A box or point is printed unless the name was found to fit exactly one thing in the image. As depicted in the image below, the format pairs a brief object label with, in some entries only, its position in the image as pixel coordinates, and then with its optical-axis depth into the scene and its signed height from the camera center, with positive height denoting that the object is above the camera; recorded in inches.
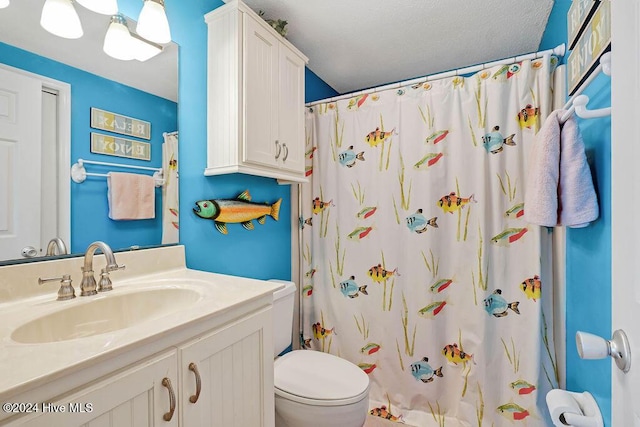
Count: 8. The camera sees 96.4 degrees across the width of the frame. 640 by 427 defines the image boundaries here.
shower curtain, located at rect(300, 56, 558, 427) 57.4 -7.9
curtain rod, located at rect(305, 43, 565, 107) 53.7 +31.5
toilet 46.8 -30.1
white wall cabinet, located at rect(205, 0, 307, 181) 51.1 +23.2
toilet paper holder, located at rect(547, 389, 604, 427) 29.5 -21.4
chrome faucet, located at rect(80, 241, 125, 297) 35.3 -7.0
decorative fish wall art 54.1 +1.3
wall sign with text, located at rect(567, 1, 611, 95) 28.6 +19.7
